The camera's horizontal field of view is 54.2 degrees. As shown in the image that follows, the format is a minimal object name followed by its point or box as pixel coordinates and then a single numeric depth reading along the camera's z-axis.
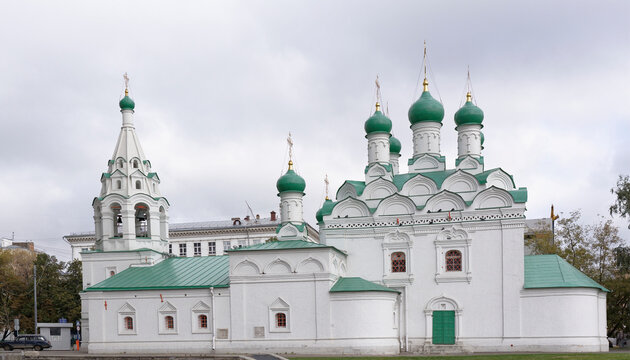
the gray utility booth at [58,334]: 32.97
